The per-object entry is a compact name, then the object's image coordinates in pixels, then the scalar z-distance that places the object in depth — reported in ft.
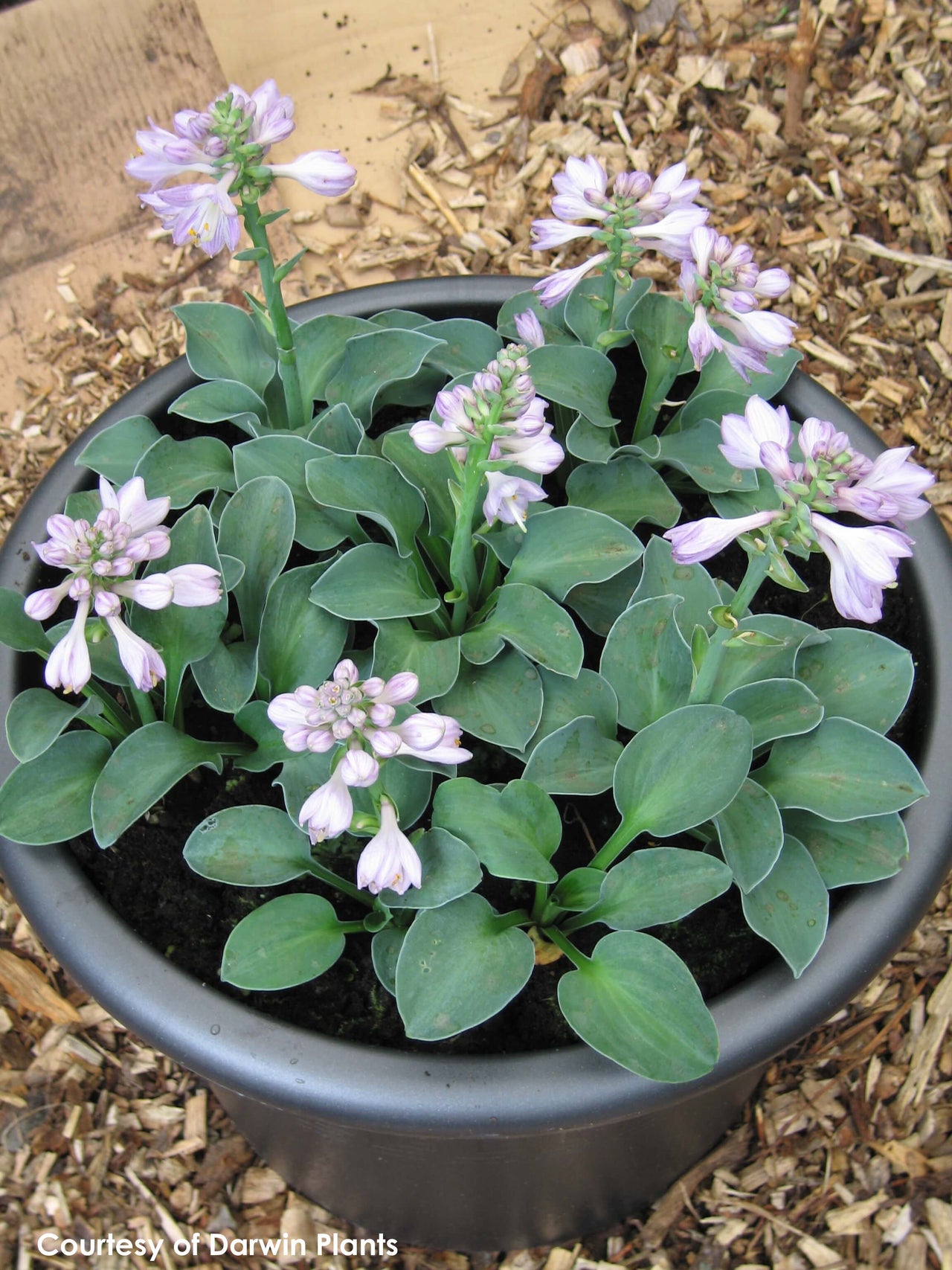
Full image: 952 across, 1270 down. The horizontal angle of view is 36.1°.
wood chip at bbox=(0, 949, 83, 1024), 2.38
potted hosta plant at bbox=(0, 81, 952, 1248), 1.54
